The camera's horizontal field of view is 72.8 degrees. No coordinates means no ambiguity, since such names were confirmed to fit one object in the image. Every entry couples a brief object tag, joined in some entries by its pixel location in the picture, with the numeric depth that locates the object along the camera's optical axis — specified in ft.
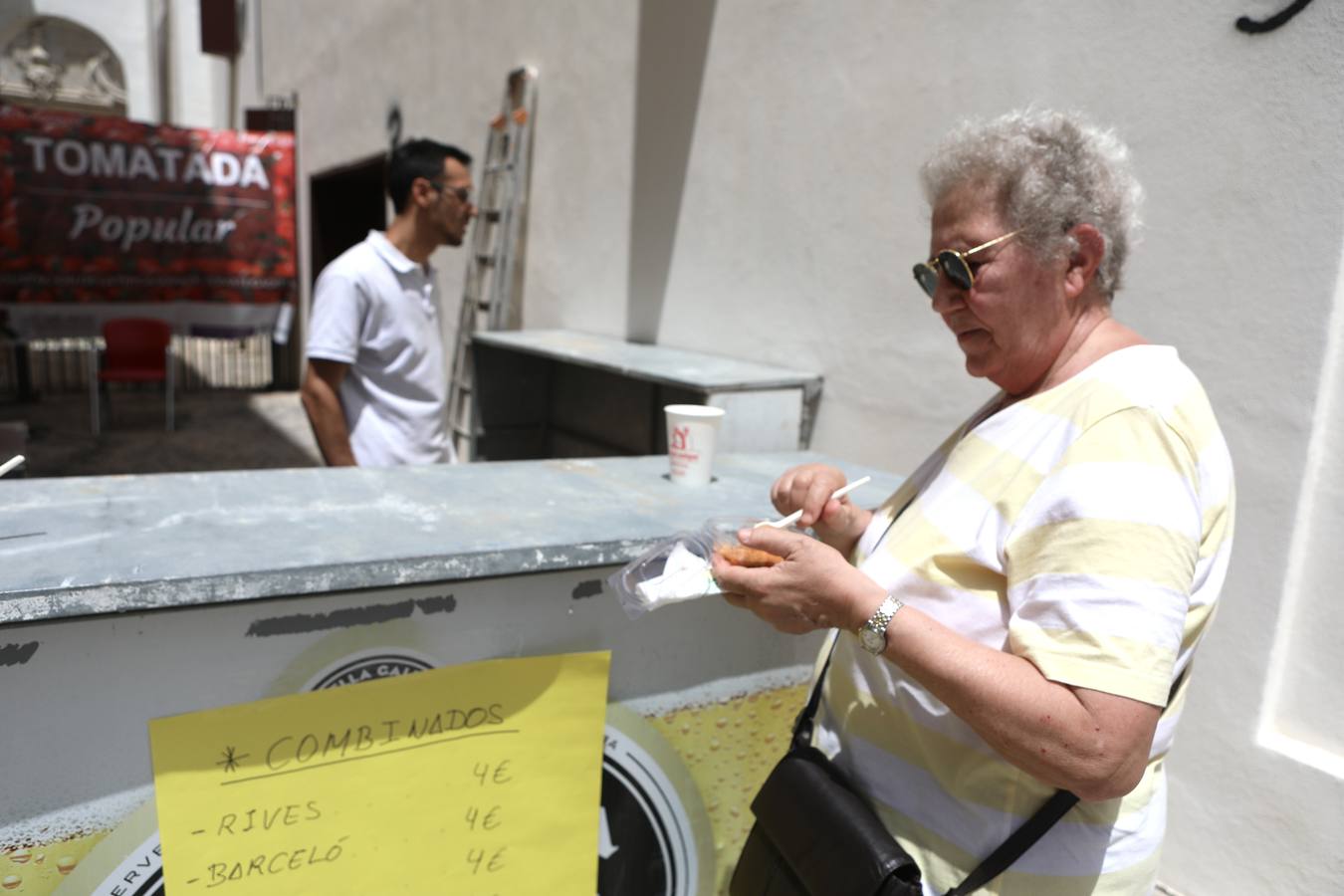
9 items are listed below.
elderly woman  3.25
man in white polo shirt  9.00
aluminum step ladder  18.26
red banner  28.30
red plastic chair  30.07
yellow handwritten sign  4.25
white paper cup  6.45
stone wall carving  64.69
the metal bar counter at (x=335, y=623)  3.94
